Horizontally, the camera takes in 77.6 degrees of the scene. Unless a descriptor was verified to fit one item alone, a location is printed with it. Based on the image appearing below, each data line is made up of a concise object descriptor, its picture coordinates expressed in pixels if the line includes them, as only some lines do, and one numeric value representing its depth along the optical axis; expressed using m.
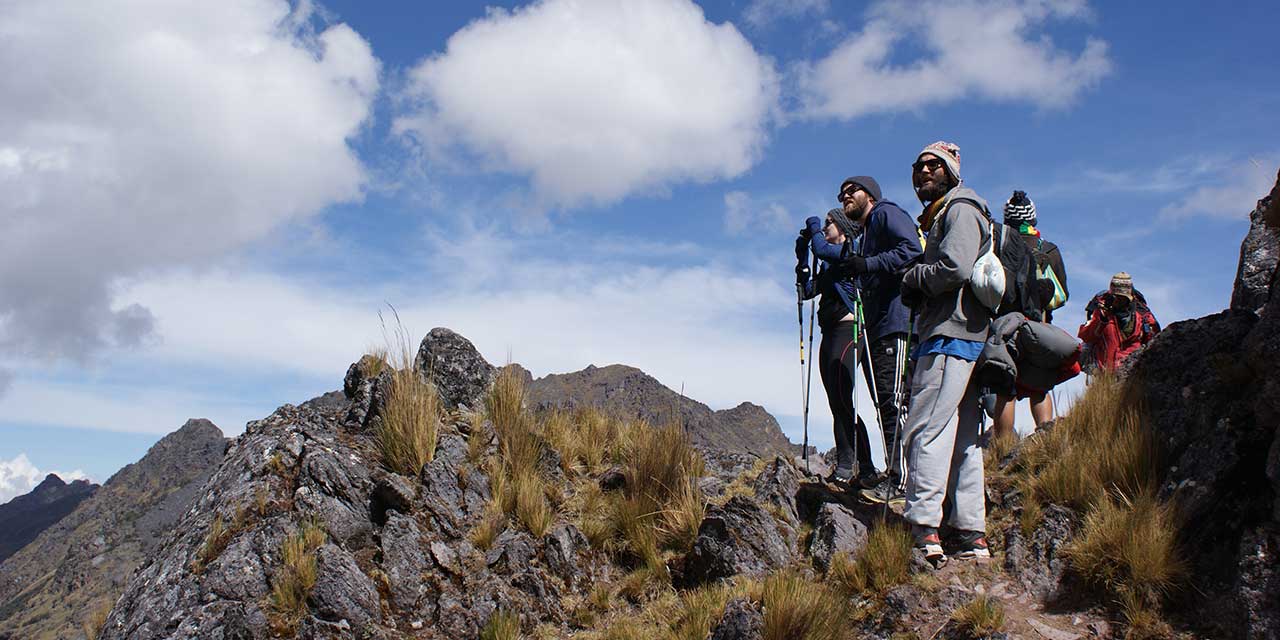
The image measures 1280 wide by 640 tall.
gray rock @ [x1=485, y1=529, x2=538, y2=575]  6.09
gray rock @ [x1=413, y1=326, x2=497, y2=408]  8.35
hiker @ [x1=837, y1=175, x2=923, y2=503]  5.69
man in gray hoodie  4.91
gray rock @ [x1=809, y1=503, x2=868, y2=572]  5.66
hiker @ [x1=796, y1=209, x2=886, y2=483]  6.20
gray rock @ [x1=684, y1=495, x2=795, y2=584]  5.76
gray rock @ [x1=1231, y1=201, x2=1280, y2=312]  6.30
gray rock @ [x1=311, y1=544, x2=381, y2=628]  5.38
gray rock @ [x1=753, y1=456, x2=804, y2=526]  6.45
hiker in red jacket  7.90
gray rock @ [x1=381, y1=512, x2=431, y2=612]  5.76
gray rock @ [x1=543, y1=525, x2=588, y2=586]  6.25
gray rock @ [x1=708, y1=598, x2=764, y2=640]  4.65
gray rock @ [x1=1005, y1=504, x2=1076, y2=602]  4.82
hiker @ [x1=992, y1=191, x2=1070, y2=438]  6.76
